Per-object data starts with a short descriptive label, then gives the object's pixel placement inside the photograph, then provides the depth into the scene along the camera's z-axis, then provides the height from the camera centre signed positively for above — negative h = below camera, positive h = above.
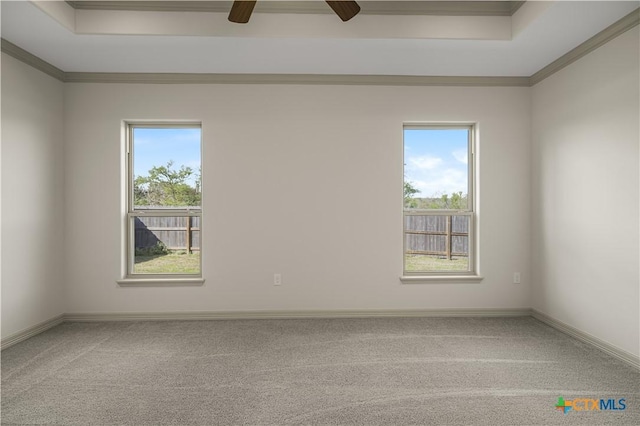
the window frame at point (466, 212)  4.29 +0.02
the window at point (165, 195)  4.27 +0.20
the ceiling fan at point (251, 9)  2.38 +1.32
